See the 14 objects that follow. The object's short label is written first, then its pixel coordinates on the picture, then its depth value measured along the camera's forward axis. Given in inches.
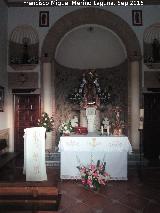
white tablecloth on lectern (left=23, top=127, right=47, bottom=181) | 278.8
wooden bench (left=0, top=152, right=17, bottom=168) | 293.0
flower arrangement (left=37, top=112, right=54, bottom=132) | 374.6
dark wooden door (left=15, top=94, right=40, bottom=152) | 438.0
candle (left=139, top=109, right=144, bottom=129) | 299.1
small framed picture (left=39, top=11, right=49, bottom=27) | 428.1
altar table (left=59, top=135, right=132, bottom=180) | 302.7
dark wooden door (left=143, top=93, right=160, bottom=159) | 436.1
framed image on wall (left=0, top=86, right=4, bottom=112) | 394.0
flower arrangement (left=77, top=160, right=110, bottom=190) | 261.4
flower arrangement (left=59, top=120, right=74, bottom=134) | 321.2
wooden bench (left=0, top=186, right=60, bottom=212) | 189.0
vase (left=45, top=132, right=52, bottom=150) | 419.8
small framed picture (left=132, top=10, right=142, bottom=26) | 424.8
